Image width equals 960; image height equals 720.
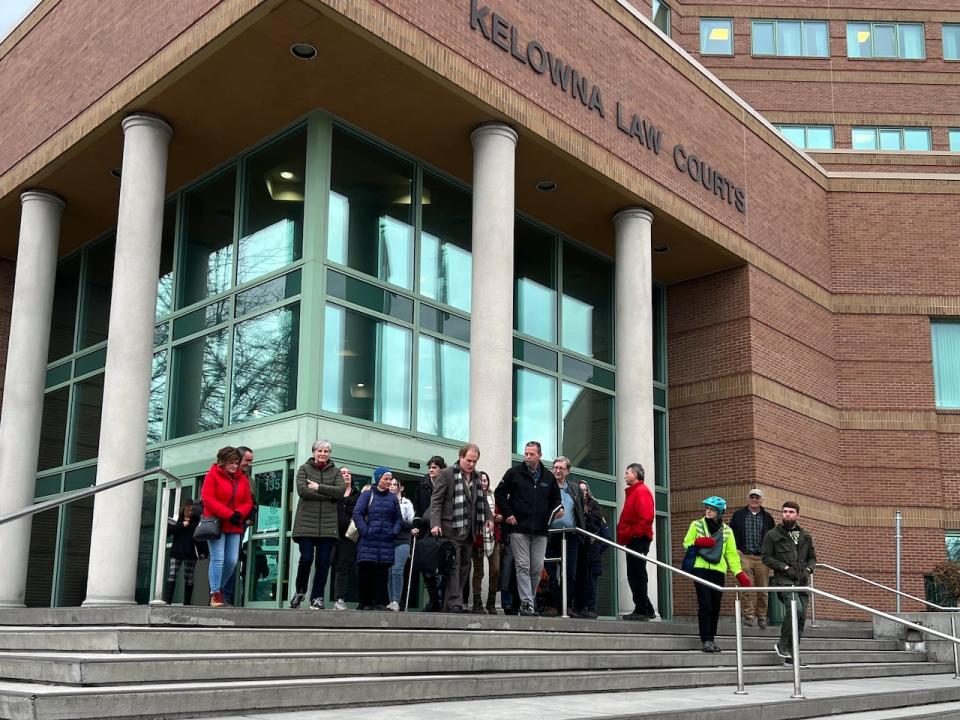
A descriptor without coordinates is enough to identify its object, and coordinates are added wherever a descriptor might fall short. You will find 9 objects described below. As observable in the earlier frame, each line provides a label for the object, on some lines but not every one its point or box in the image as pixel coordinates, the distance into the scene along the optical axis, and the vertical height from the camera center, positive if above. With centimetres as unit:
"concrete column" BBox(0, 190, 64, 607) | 1653 +330
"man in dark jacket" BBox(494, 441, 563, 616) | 1141 +76
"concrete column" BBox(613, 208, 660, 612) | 1731 +393
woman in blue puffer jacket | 1078 +50
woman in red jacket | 1002 +64
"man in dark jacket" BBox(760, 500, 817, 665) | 1098 +32
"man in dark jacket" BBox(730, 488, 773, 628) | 1388 +63
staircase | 604 -58
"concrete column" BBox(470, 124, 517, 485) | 1398 +367
